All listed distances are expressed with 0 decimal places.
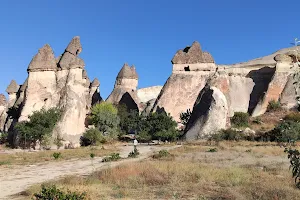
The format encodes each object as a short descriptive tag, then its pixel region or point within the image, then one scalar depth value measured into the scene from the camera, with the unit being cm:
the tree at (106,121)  3381
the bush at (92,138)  3030
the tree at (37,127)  2809
